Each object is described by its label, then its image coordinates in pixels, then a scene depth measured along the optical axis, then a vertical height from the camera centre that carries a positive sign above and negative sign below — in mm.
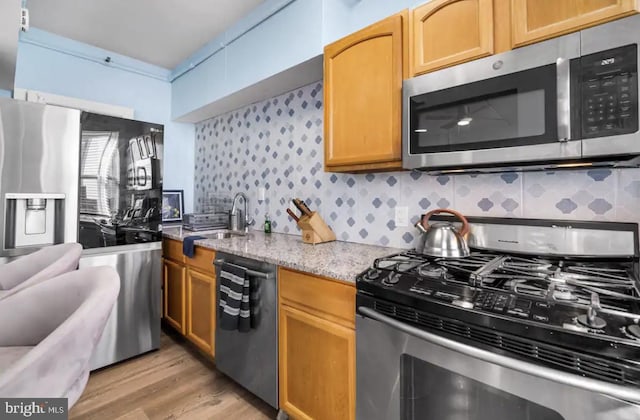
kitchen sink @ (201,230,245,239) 2506 -161
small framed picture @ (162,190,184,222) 3322 +112
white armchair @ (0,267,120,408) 517 -258
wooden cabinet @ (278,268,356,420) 1278 -599
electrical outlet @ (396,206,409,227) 1783 -5
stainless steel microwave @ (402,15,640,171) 961 +399
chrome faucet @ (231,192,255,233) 2796 +30
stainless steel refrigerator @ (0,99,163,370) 1713 +112
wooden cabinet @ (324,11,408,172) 1478 +620
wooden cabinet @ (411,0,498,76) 1222 +780
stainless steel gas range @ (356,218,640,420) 719 -311
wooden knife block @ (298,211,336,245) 2008 -94
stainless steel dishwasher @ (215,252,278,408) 1582 -701
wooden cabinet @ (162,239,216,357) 2025 -576
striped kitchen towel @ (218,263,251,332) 1653 -474
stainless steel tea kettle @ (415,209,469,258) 1342 -119
